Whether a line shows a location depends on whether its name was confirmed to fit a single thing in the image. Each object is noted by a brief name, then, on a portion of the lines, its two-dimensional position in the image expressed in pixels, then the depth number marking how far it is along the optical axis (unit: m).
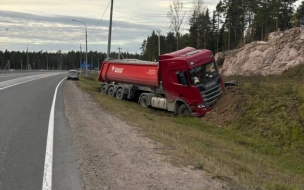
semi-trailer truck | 14.37
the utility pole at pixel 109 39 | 24.47
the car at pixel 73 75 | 40.29
